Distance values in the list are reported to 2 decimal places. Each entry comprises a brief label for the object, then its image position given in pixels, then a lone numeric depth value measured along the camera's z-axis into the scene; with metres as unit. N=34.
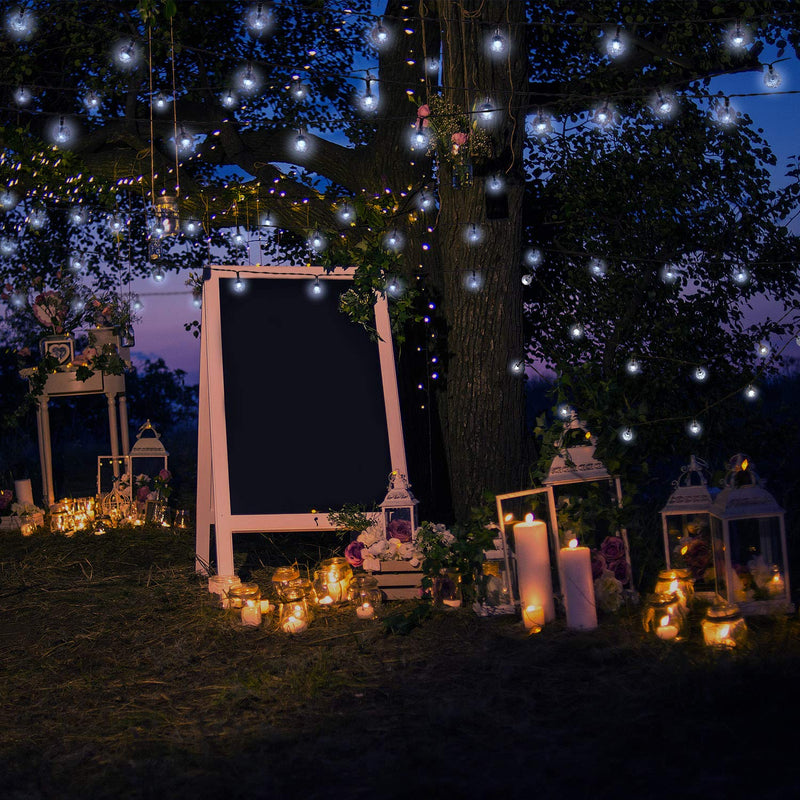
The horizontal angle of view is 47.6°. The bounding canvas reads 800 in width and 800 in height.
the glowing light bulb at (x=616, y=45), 3.87
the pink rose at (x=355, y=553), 4.43
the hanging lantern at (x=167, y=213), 5.04
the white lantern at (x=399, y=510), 4.38
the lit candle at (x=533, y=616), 3.82
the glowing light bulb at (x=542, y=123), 4.57
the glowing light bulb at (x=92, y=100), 5.19
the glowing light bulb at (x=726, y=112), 3.94
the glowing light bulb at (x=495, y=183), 5.02
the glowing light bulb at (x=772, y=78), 3.81
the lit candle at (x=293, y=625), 4.02
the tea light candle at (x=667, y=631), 3.51
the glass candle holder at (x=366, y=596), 4.19
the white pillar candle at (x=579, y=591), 3.72
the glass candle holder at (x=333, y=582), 4.40
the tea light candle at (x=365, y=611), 4.18
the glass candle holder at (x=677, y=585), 3.81
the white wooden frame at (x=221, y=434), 4.45
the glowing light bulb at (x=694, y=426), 4.44
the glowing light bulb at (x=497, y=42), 4.43
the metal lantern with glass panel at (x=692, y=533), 4.05
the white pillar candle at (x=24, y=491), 7.68
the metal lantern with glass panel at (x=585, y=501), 4.04
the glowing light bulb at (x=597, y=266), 5.82
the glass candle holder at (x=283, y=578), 4.10
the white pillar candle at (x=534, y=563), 3.80
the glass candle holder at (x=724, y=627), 3.36
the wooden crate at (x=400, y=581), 4.43
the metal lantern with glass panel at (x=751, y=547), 3.75
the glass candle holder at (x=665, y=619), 3.51
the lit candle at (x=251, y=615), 4.16
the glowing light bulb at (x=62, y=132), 4.86
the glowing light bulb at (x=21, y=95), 4.84
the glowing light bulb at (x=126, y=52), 4.45
